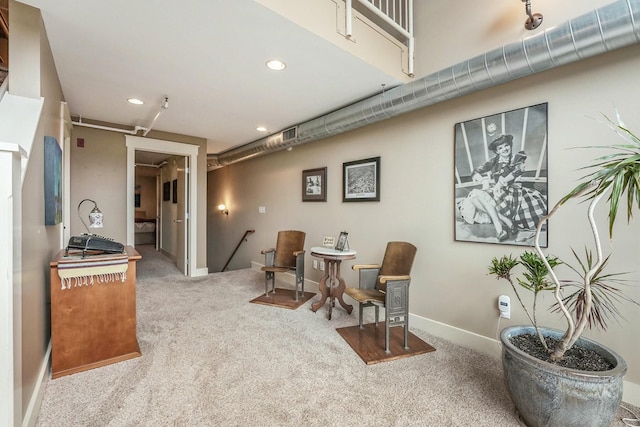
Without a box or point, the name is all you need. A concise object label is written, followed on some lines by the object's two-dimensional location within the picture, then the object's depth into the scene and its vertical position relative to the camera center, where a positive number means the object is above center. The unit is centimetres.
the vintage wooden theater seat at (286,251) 399 -57
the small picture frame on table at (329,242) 356 -38
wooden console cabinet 205 -85
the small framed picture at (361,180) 345 +40
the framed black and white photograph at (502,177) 220 +30
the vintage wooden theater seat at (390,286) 250 -72
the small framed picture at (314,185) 420 +41
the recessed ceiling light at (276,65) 242 +127
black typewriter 226 -27
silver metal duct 165 +108
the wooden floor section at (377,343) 238 -120
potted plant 141 -82
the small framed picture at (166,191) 649 +47
